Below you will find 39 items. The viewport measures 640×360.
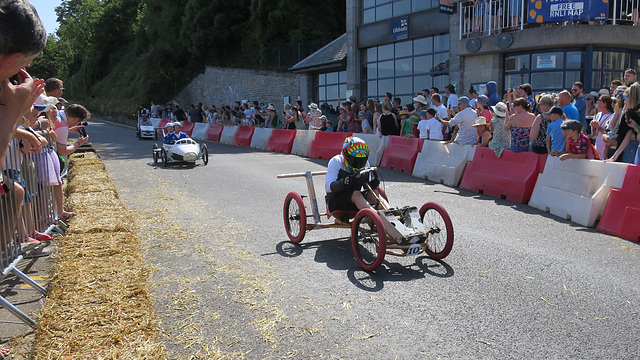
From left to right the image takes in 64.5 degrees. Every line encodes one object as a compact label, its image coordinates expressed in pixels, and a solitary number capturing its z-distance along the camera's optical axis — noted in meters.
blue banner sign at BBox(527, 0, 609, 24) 16.22
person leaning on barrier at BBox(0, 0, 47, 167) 1.88
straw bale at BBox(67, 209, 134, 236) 5.33
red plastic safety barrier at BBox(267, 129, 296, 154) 18.66
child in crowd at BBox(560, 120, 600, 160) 7.76
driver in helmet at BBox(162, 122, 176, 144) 15.16
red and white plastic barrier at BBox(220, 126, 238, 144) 23.57
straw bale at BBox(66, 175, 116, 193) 7.78
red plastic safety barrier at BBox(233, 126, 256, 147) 22.00
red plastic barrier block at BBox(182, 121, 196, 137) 28.59
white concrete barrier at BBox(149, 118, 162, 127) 33.36
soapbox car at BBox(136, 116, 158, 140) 26.14
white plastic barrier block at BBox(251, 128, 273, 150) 20.52
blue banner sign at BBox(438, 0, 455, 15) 19.53
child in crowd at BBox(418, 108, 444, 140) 12.17
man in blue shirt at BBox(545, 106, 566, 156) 8.34
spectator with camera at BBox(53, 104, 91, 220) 6.63
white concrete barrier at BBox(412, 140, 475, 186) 10.72
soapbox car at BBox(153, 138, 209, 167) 14.11
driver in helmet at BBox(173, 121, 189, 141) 15.31
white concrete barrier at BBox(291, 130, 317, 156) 17.39
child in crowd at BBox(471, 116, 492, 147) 10.23
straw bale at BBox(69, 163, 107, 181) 9.64
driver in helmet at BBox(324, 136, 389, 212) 5.76
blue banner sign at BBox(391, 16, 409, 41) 22.92
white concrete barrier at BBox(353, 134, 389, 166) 14.14
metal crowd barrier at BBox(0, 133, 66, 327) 4.32
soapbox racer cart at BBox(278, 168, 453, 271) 5.13
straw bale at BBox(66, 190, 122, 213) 6.46
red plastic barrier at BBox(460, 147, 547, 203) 8.79
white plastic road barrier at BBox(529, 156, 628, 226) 7.11
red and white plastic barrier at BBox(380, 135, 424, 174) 12.64
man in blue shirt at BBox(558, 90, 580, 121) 9.09
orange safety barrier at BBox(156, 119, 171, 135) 31.44
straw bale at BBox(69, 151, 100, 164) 11.73
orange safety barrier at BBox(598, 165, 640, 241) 6.44
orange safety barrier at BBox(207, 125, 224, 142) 25.17
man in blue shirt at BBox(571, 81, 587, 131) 10.72
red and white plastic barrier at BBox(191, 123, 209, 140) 26.87
